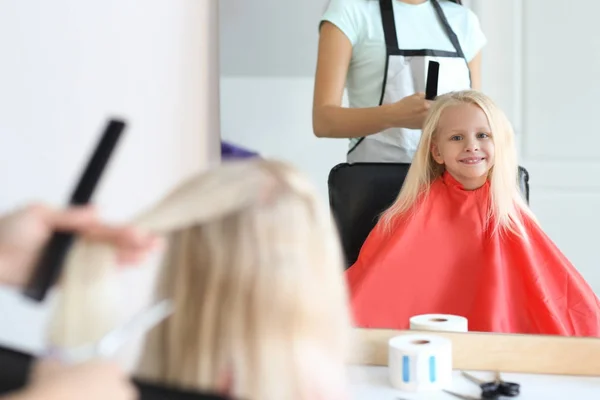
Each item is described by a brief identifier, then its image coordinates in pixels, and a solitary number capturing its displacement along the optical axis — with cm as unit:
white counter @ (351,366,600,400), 253
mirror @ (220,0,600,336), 266
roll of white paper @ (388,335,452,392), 253
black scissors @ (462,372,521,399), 249
